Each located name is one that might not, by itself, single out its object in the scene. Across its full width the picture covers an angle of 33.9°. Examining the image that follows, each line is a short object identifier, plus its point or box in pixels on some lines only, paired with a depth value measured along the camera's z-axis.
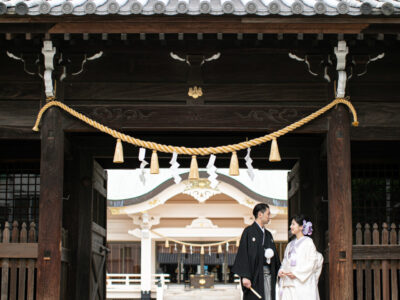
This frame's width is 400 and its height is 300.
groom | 7.92
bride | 7.75
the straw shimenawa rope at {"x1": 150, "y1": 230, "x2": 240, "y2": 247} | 20.68
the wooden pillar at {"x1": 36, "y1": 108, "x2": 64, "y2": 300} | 7.38
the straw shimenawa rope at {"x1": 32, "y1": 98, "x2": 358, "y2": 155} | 7.70
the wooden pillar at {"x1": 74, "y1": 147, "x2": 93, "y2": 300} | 9.79
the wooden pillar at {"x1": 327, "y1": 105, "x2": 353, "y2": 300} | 7.39
